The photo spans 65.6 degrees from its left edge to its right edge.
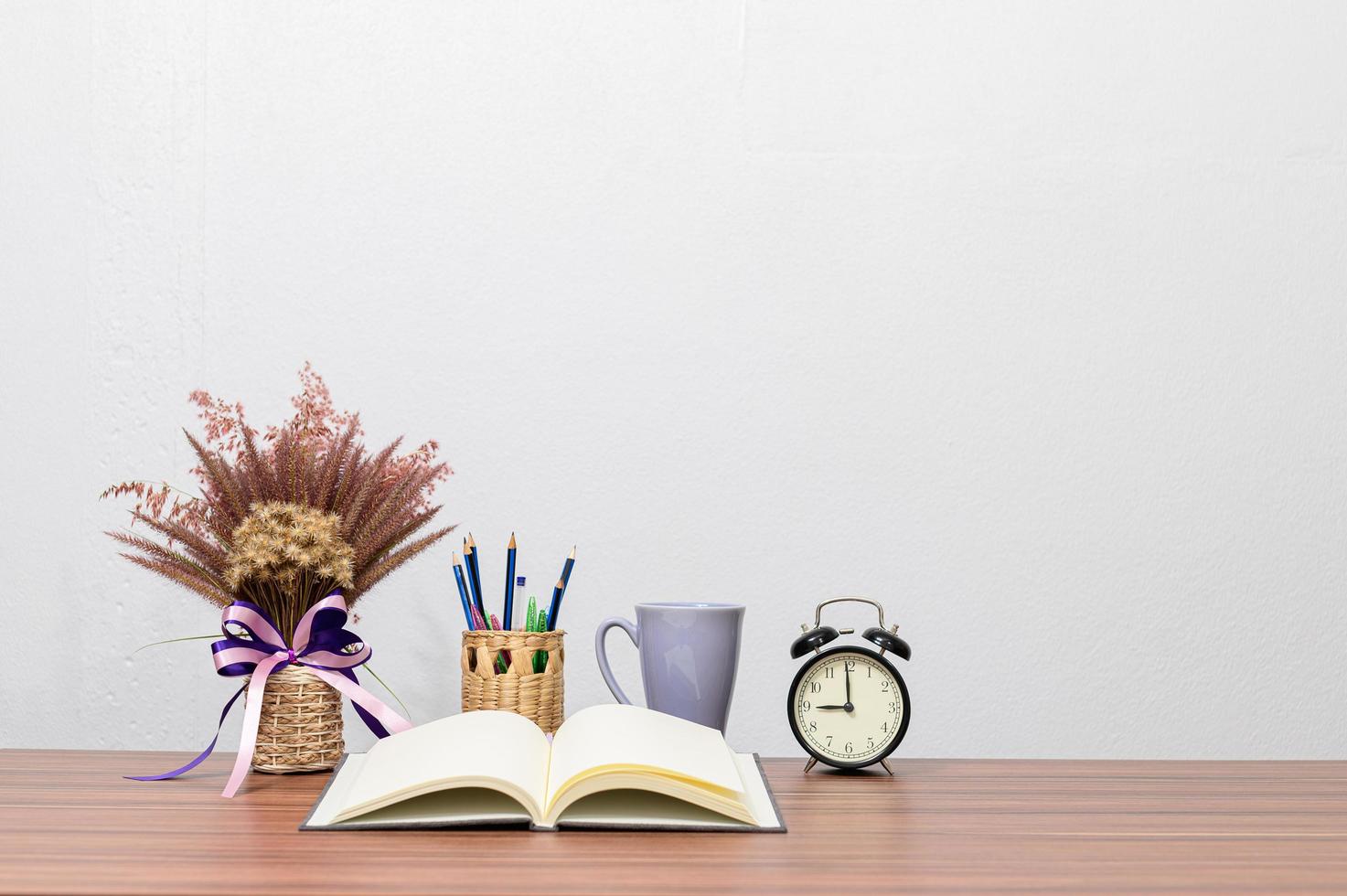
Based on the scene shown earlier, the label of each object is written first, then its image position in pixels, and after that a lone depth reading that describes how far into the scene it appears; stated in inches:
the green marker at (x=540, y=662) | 37.5
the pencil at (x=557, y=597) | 37.9
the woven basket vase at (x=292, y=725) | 35.3
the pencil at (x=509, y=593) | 38.2
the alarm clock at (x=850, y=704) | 36.7
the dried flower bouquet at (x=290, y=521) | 34.6
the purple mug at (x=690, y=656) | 37.0
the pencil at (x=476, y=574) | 37.9
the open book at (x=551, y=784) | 27.5
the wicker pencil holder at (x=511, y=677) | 37.1
